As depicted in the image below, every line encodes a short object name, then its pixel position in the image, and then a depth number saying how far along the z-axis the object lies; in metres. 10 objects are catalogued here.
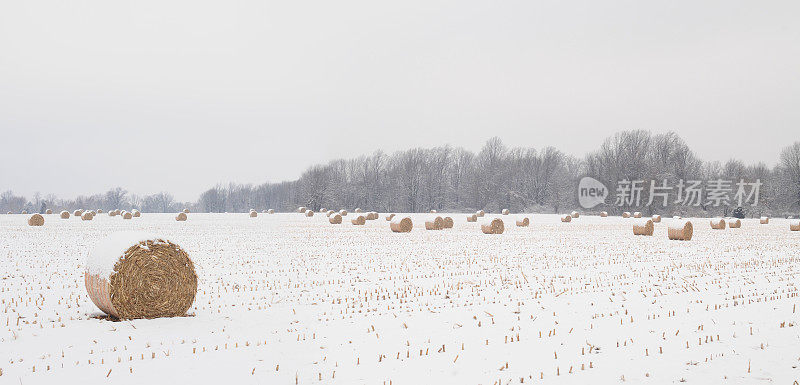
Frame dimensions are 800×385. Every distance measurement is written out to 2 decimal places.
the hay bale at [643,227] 31.34
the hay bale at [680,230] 27.75
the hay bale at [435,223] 35.72
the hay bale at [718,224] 42.28
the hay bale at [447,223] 38.22
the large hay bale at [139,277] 9.13
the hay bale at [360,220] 42.22
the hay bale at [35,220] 39.62
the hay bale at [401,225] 32.31
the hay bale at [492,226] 31.75
